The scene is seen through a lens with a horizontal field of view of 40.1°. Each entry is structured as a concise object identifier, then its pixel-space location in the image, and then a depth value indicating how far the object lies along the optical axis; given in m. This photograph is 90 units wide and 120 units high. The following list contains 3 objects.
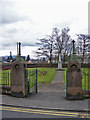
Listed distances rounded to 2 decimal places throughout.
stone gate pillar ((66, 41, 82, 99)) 6.88
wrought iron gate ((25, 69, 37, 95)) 7.79
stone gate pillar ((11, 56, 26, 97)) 7.39
